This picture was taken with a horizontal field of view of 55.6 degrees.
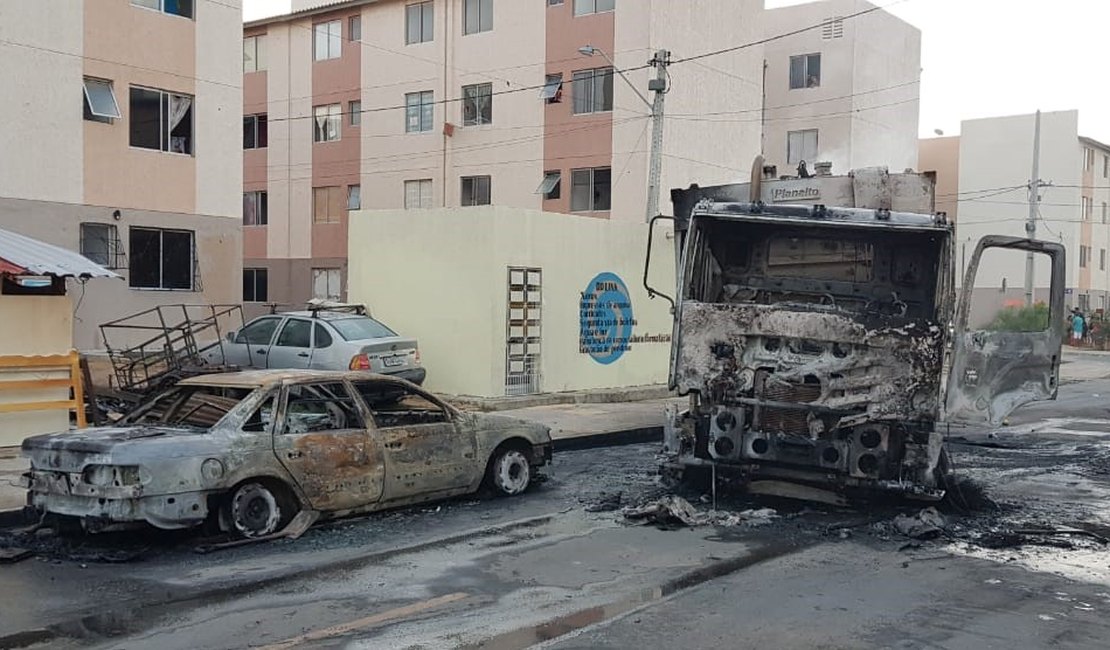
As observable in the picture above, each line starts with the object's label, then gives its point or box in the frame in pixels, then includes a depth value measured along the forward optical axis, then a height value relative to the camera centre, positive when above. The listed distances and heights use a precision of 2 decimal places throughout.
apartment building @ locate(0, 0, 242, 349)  19.02 +2.49
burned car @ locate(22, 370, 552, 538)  7.40 -1.39
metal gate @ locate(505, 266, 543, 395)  17.33 -0.86
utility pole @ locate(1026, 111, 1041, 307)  38.81 +3.52
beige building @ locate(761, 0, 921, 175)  40.91 +7.99
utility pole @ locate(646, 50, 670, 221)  22.23 +3.64
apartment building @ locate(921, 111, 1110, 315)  52.75 +5.19
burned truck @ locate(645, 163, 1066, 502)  8.57 -0.53
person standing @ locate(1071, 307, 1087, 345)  44.78 -1.54
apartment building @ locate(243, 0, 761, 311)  31.42 +5.46
